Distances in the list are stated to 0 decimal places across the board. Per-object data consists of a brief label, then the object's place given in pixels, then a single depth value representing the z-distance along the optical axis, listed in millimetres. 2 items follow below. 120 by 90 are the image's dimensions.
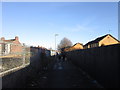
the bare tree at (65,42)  65340
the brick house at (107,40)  33794
